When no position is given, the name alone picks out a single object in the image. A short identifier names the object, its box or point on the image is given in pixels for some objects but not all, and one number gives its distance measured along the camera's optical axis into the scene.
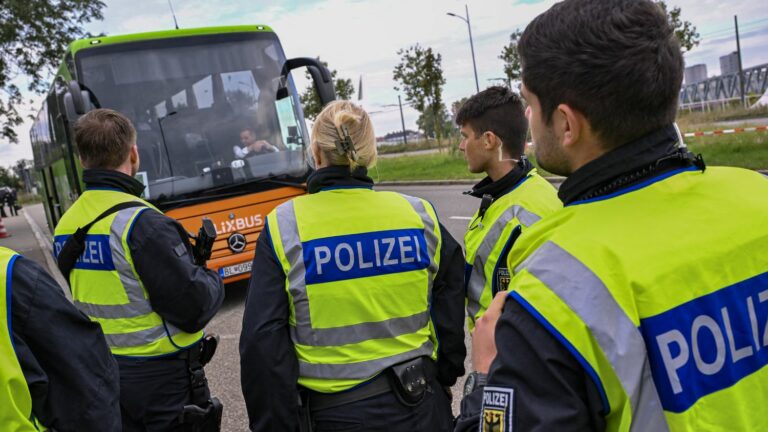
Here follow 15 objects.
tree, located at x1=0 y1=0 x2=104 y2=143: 16.48
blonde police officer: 2.12
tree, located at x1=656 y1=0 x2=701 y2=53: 24.45
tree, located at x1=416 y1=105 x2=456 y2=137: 25.78
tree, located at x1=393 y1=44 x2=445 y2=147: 24.95
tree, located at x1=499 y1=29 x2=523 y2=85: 26.08
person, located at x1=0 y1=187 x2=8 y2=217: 28.48
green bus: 6.70
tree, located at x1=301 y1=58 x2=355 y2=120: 33.81
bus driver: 7.05
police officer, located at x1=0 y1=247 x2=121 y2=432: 1.54
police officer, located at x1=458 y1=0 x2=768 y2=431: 1.03
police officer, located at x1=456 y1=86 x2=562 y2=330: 2.38
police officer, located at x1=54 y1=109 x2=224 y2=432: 2.65
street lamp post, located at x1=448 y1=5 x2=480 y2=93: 26.58
